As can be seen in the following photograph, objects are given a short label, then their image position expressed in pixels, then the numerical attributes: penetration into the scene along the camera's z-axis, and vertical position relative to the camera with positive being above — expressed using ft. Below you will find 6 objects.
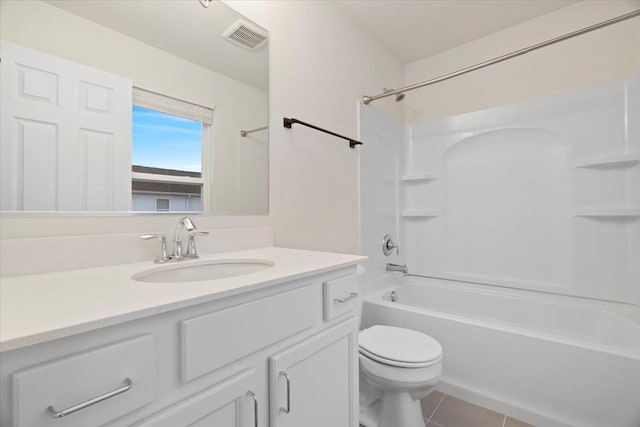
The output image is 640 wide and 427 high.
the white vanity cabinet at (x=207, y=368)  1.42 -0.97
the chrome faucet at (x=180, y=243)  3.48 -0.36
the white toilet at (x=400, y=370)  4.09 -2.24
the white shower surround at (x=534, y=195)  6.02 +0.45
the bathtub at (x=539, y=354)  4.22 -2.37
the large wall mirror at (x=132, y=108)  2.72 +1.23
